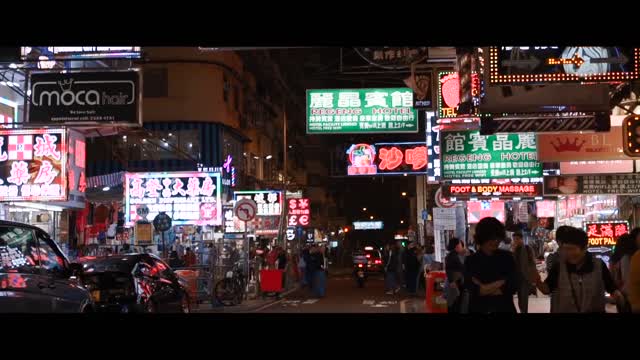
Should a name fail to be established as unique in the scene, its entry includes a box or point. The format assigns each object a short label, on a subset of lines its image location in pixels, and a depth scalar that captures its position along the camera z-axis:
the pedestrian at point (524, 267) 12.28
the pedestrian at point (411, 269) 26.94
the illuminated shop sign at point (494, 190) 20.03
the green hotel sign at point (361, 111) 20.80
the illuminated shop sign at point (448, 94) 16.83
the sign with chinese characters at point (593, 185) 18.50
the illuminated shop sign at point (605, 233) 18.98
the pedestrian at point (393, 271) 28.53
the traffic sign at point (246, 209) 24.36
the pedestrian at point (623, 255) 10.06
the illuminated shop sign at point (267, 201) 35.84
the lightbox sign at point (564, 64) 10.19
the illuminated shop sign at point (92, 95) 15.13
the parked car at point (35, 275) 9.15
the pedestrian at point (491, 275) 7.61
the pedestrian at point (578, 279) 7.54
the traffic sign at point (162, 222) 24.11
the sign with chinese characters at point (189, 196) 27.84
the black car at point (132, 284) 13.70
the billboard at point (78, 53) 15.52
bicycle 23.20
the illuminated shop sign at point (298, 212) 47.09
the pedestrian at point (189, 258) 26.33
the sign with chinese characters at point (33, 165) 16.55
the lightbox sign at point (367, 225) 99.25
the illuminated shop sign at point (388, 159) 27.70
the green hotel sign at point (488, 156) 19.56
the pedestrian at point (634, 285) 7.76
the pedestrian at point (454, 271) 8.49
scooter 35.12
